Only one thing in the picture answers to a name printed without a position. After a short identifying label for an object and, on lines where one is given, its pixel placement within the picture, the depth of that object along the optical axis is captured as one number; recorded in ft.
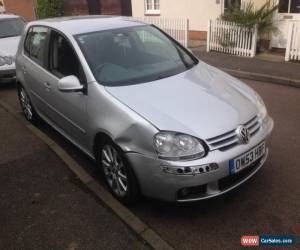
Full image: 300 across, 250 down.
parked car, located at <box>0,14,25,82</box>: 21.43
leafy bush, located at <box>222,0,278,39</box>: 24.96
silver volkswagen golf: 7.61
